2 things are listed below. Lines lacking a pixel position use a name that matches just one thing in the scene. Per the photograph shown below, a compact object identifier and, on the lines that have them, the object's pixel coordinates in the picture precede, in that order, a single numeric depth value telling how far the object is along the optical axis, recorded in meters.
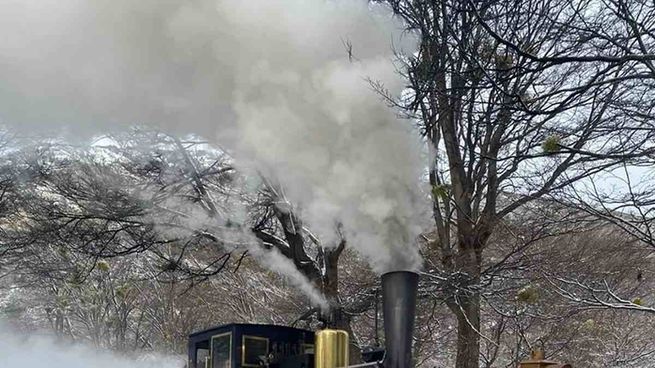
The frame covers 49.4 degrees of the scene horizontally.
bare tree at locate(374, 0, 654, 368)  6.25
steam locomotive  6.06
